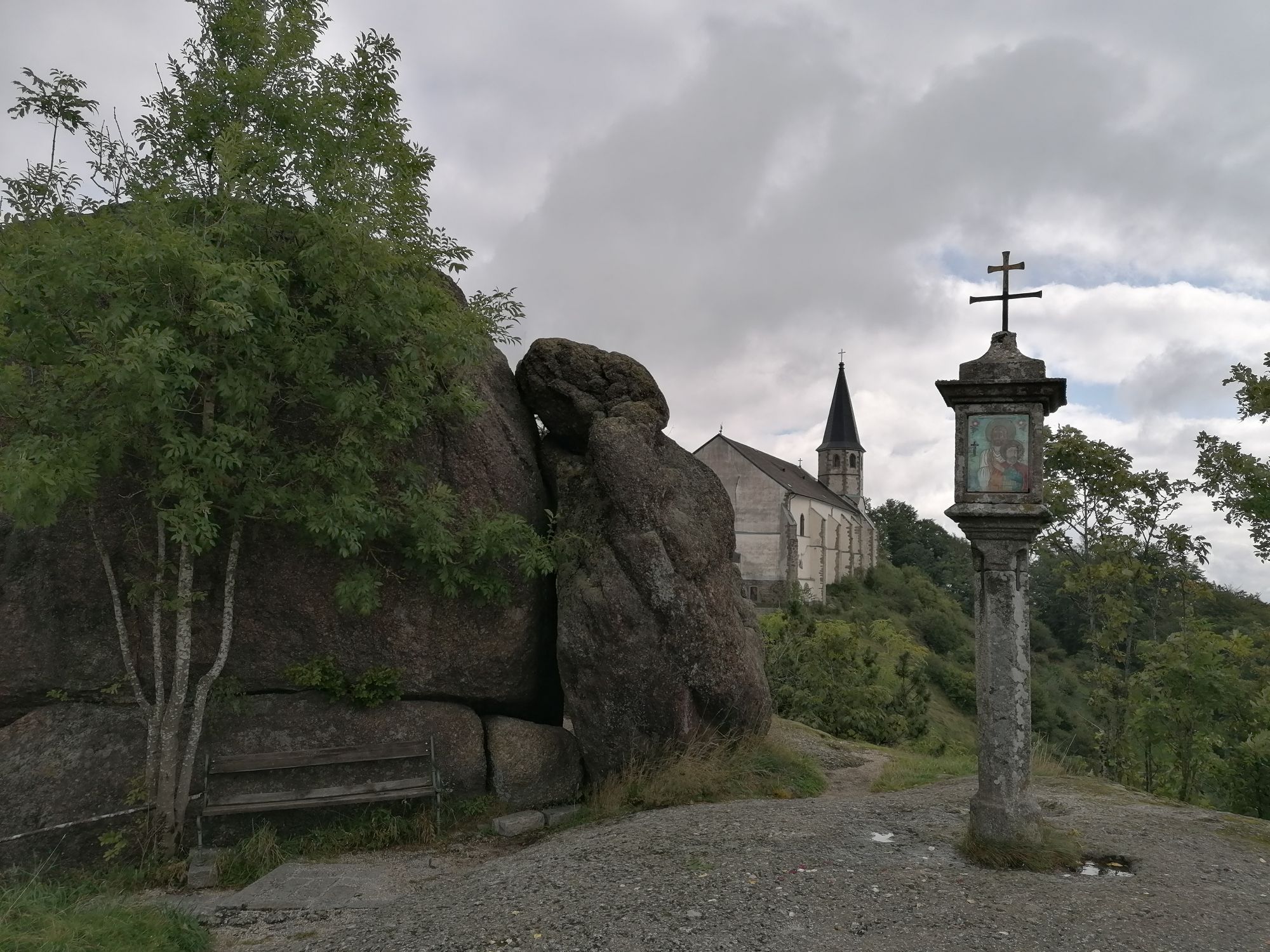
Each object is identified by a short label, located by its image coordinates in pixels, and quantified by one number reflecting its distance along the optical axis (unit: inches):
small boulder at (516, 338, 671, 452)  405.7
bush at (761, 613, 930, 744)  577.9
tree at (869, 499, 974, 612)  2893.7
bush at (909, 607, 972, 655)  1983.3
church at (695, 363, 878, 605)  1923.0
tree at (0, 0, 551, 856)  264.8
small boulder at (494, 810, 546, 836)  326.6
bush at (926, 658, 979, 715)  1296.8
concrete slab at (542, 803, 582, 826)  337.7
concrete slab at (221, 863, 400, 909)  250.5
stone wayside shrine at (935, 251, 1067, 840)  259.4
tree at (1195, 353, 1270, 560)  486.0
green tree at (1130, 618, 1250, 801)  390.9
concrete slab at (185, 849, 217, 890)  274.1
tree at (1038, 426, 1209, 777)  593.6
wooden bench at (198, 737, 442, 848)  304.5
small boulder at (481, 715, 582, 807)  351.3
